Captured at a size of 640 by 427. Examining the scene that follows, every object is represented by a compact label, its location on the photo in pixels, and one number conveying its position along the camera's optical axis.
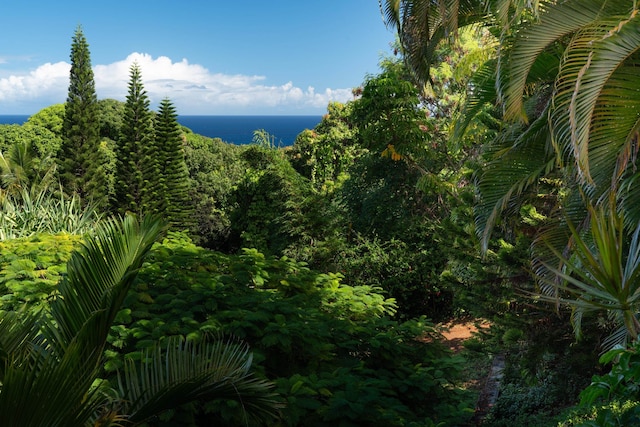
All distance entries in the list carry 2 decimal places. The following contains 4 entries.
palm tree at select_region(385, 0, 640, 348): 3.59
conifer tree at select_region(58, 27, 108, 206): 21.14
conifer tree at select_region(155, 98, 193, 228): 21.47
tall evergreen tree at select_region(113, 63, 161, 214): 21.27
